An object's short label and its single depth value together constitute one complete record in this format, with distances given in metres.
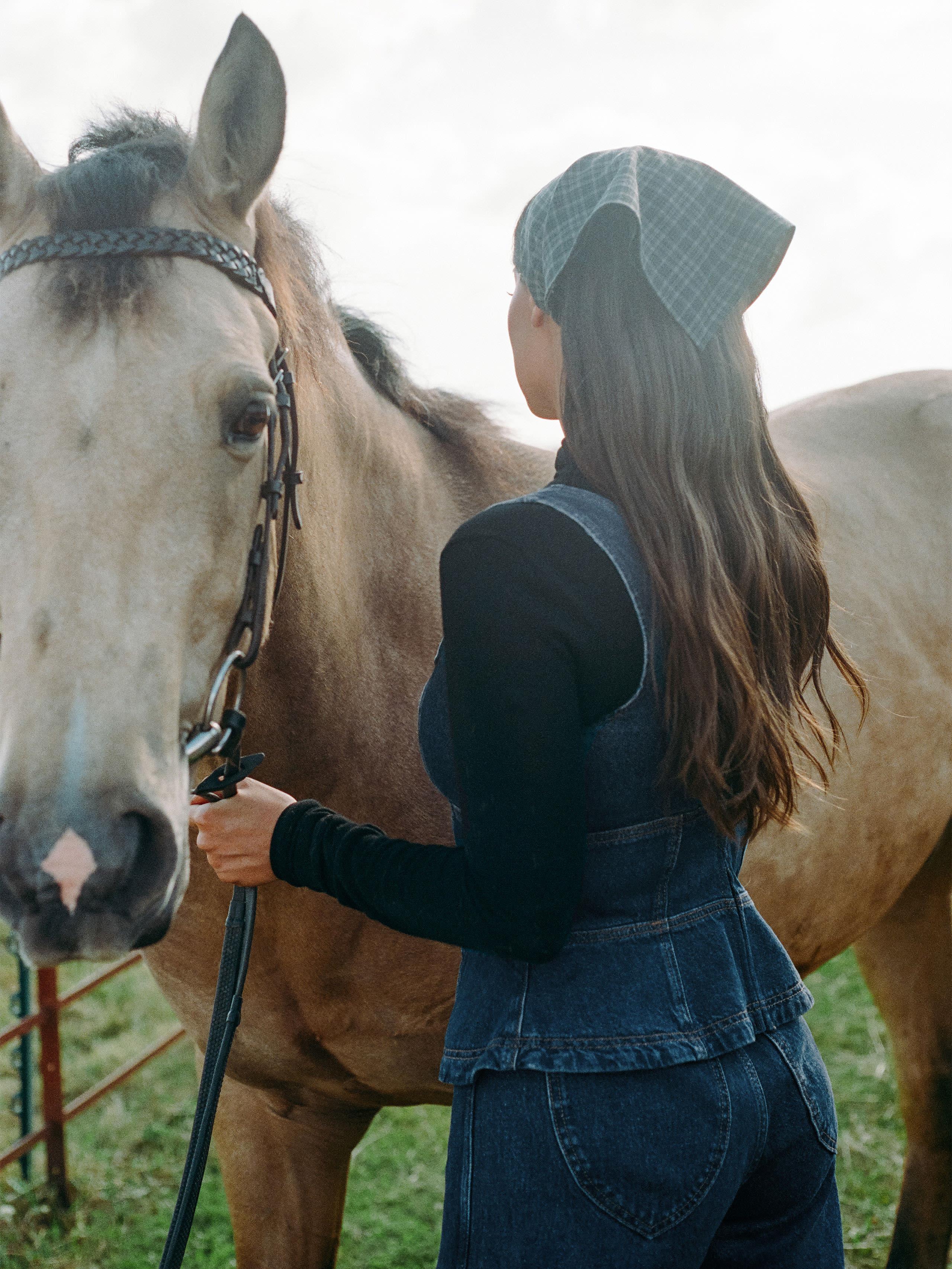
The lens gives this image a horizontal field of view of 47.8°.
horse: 1.13
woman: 1.10
